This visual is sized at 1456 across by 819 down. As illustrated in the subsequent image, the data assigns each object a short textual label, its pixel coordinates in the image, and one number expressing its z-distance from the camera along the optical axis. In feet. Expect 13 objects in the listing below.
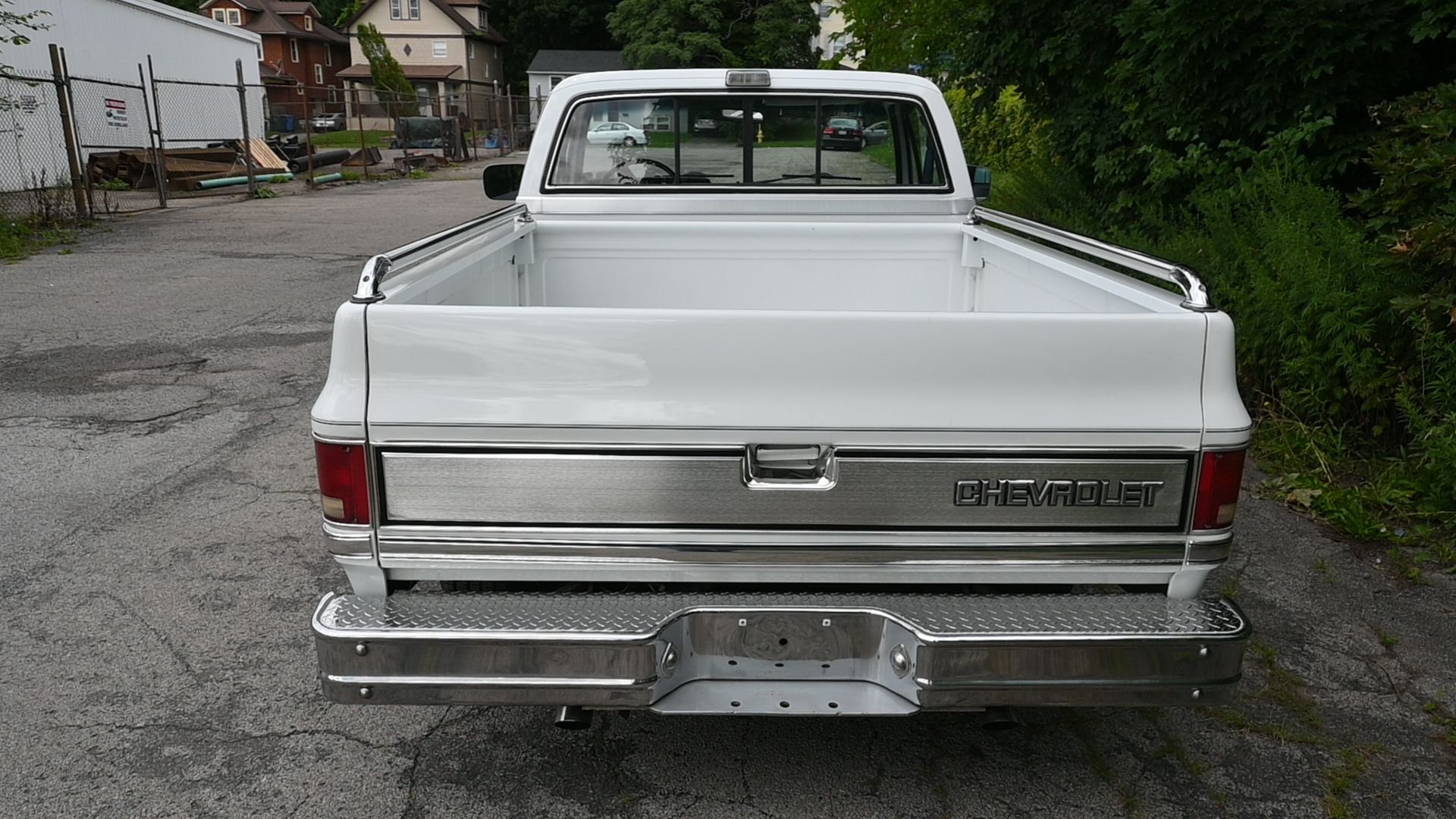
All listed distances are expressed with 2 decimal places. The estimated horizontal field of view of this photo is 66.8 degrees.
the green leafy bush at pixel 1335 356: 15.96
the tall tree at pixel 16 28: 43.68
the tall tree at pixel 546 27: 276.62
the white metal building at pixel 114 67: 62.54
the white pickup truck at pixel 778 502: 8.12
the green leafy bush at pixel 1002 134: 44.98
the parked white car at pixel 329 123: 190.31
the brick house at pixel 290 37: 255.70
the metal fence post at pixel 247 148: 64.44
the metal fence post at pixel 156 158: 56.85
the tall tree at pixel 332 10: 325.21
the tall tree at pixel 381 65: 196.03
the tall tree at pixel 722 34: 184.14
